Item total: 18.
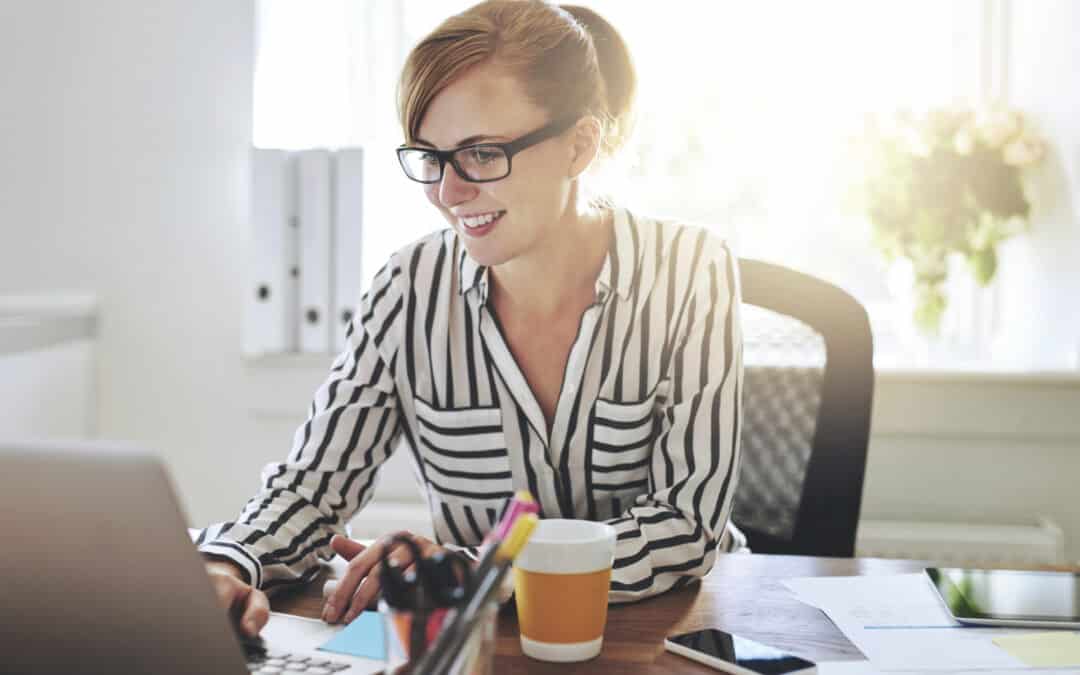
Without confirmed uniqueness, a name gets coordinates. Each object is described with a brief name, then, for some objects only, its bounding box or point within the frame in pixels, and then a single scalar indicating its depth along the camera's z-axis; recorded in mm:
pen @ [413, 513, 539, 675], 465
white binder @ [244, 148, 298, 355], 2217
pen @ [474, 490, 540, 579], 526
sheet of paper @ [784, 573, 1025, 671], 786
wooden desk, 793
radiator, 2033
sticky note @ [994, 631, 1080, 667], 784
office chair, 1301
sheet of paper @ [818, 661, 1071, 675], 759
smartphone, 749
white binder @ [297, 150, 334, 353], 2211
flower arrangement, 2184
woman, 1123
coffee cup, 780
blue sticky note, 777
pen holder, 520
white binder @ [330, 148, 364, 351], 2207
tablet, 875
